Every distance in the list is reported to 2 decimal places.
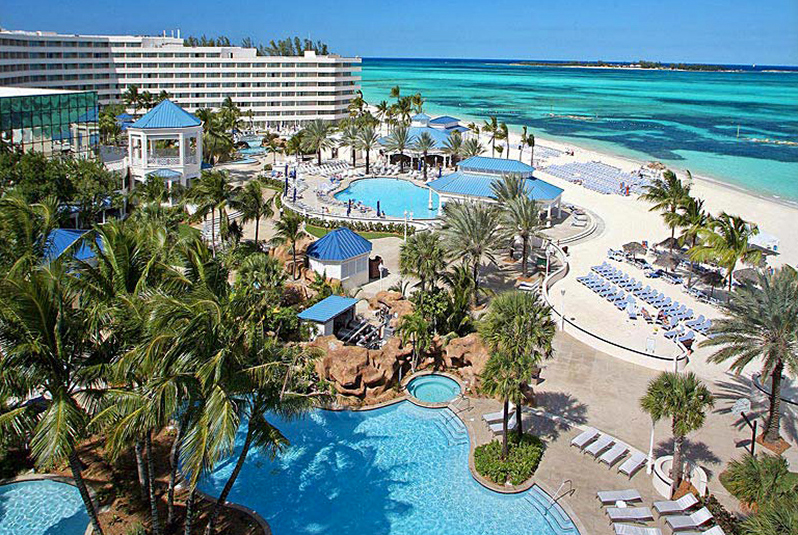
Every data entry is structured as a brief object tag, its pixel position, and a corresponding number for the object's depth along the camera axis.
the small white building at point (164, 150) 47.81
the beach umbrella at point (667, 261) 38.47
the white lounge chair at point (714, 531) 16.88
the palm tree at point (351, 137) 64.60
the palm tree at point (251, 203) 35.19
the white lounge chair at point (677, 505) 17.95
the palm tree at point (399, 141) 63.56
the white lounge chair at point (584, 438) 20.98
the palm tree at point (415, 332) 25.47
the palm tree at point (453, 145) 62.80
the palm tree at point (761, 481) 16.11
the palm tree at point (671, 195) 39.75
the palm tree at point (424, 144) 62.41
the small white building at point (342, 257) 33.59
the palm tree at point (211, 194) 34.84
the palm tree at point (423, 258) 29.20
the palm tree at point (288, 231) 33.72
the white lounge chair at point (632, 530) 17.12
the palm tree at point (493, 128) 70.06
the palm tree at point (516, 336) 19.06
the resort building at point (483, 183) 46.16
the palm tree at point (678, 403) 17.91
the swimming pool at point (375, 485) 17.91
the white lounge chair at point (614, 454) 20.14
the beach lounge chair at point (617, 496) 18.38
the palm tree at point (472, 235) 31.95
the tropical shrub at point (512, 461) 19.53
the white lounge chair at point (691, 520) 17.33
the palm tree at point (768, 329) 20.31
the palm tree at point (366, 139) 62.44
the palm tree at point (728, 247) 31.98
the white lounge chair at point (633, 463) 19.66
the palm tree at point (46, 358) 12.28
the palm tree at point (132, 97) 78.62
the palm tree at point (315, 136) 65.81
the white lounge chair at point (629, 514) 17.73
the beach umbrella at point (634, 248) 39.97
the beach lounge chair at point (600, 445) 20.61
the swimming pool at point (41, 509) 17.08
